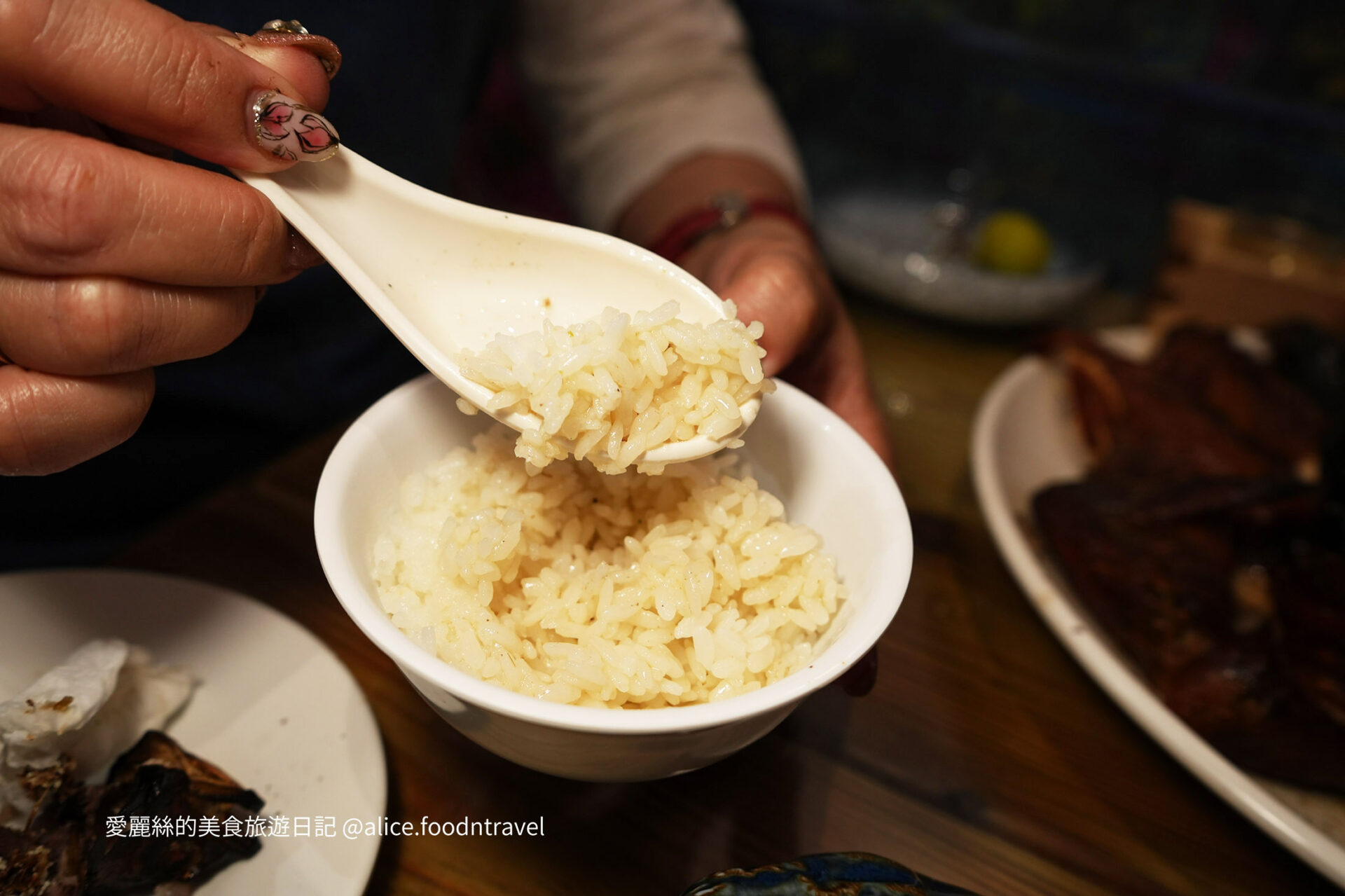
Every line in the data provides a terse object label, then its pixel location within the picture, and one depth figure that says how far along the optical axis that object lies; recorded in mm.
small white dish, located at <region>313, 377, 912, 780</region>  246
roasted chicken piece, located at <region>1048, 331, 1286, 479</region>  464
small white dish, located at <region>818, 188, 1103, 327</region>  521
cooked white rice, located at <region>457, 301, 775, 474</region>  294
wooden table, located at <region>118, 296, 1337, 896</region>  324
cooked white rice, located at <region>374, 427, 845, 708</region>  292
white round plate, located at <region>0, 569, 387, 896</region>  306
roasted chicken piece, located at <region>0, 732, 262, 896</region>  283
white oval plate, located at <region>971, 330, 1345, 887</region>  335
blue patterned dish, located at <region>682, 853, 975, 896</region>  246
